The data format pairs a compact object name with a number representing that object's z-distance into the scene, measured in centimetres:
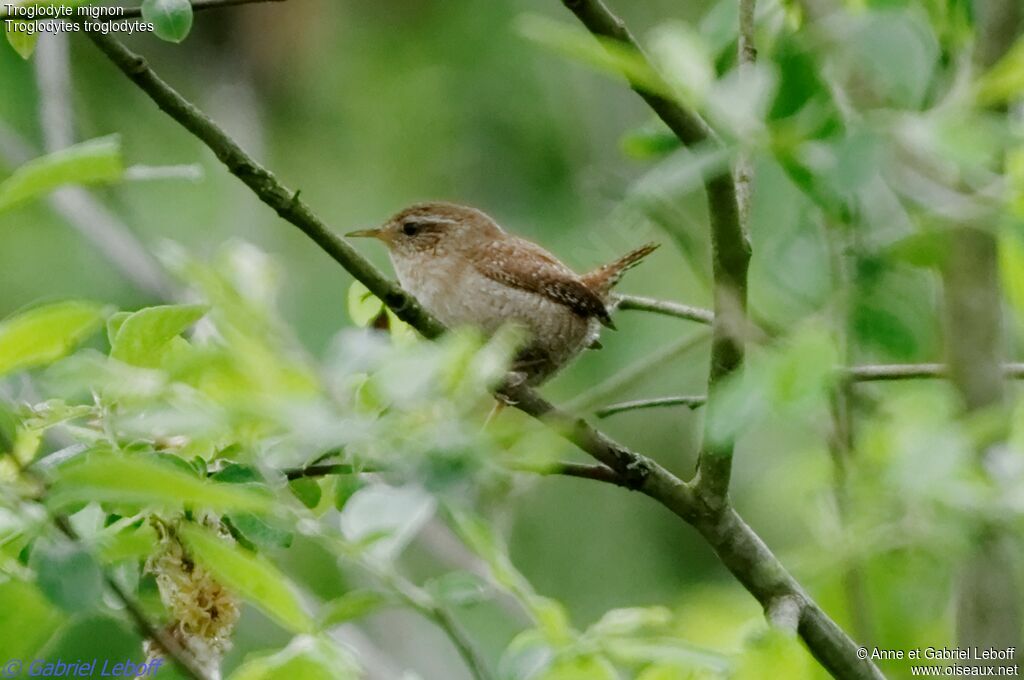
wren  468
